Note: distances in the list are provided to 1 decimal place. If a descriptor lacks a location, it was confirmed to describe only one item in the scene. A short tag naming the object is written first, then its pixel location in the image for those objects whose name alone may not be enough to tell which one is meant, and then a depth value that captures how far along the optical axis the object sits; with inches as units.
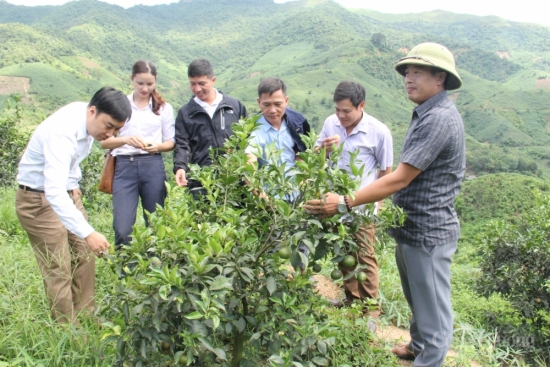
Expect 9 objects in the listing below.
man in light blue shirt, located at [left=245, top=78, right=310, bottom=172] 124.0
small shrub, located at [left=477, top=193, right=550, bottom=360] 170.6
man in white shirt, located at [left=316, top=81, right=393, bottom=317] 127.3
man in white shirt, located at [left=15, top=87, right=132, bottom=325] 96.6
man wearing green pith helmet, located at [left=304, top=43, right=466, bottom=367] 89.9
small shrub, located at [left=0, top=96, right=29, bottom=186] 268.7
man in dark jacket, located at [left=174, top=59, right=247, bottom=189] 138.7
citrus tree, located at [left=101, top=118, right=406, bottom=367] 69.9
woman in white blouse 134.8
